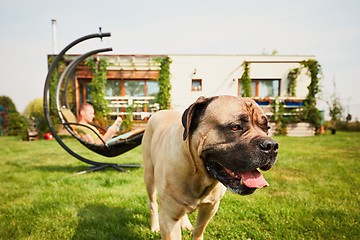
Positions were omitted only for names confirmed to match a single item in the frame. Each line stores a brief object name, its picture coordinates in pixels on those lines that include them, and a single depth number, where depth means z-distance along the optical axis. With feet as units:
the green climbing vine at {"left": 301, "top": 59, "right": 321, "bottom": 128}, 46.62
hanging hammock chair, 15.67
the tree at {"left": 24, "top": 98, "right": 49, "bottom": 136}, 43.55
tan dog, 5.22
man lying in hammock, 16.70
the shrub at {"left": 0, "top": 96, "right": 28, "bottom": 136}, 49.90
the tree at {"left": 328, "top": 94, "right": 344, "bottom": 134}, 52.08
